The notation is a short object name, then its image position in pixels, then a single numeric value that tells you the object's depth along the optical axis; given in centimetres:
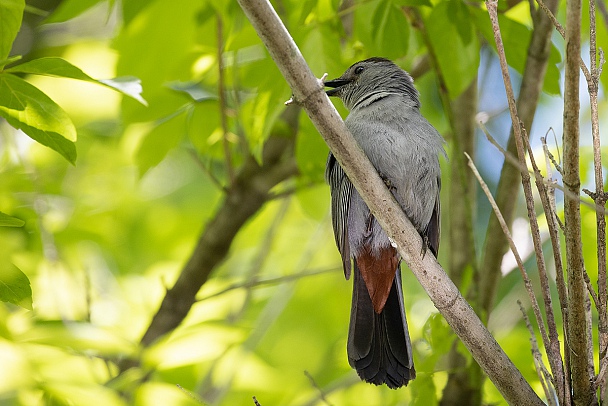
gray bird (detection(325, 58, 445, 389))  575
